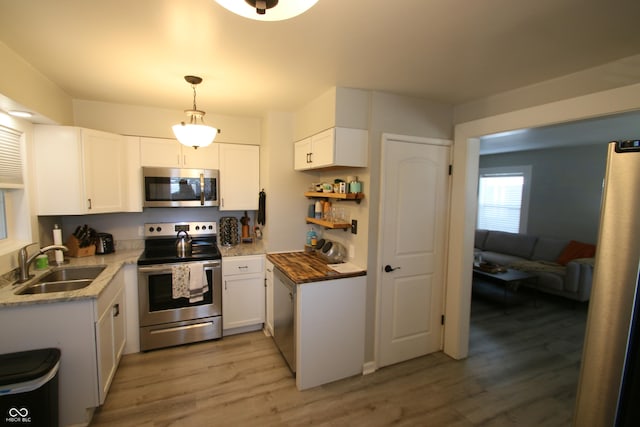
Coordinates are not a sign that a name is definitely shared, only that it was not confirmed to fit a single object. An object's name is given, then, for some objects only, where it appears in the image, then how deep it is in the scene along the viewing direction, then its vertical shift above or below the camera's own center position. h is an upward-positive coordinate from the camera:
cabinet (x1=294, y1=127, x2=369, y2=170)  2.41 +0.40
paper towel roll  2.59 -0.50
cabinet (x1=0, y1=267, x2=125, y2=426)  1.77 -0.99
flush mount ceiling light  0.84 +0.55
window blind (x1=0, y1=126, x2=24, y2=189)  2.12 +0.20
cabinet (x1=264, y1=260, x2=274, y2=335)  3.05 -1.14
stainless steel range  2.81 -1.08
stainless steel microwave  3.11 +0.02
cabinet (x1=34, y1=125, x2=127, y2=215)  2.52 +0.16
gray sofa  4.02 -1.06
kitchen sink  2.16 -0.77
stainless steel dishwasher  2.44 -1.15
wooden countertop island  2.34 -1.08
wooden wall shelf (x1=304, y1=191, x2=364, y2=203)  2.51 -0.02
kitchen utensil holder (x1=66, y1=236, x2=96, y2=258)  2.81 -0.61
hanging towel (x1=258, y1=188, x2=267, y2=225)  3.41 -0.19
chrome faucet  2.09 -0.57
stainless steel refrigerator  0.80 -0.30
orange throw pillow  4.40 -0.83
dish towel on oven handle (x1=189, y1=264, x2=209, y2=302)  2.89 -0.94
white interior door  2.60 -0.48
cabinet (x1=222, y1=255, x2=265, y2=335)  3.09 -1.13
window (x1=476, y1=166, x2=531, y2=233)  5.68 -0.03
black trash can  1.52 -1.11
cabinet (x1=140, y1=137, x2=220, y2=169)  3.13 +0.39
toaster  2.98 -0.58
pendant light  2.15 +0.44
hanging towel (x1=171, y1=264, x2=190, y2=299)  2.84 -0.91
